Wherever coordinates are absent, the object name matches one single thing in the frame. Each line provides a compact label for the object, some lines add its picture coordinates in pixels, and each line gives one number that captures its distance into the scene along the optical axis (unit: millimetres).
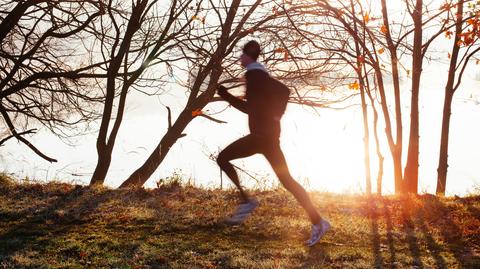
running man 5441
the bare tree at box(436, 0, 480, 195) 13336
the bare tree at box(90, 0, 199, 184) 12227
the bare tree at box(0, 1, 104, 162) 12719
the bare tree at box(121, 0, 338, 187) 9773
